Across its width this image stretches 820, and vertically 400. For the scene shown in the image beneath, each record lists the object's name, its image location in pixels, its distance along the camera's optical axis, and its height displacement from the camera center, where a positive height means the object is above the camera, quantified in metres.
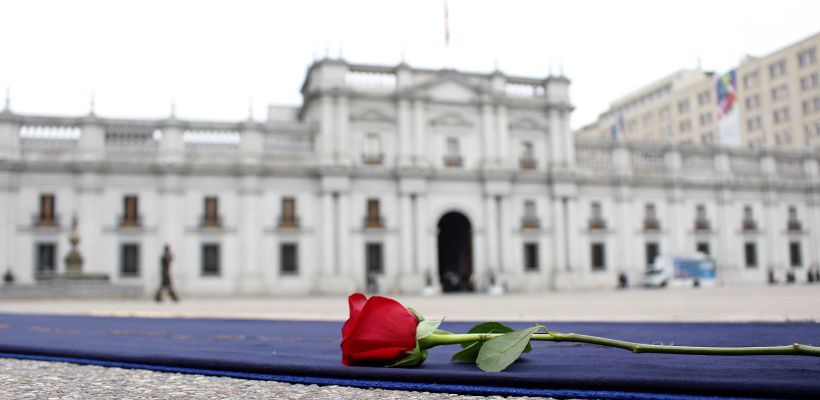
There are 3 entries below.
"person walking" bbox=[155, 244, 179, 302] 20.58 -0.22
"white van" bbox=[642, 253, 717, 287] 36.19 -0.97
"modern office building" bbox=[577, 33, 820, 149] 37.31 +11.69
